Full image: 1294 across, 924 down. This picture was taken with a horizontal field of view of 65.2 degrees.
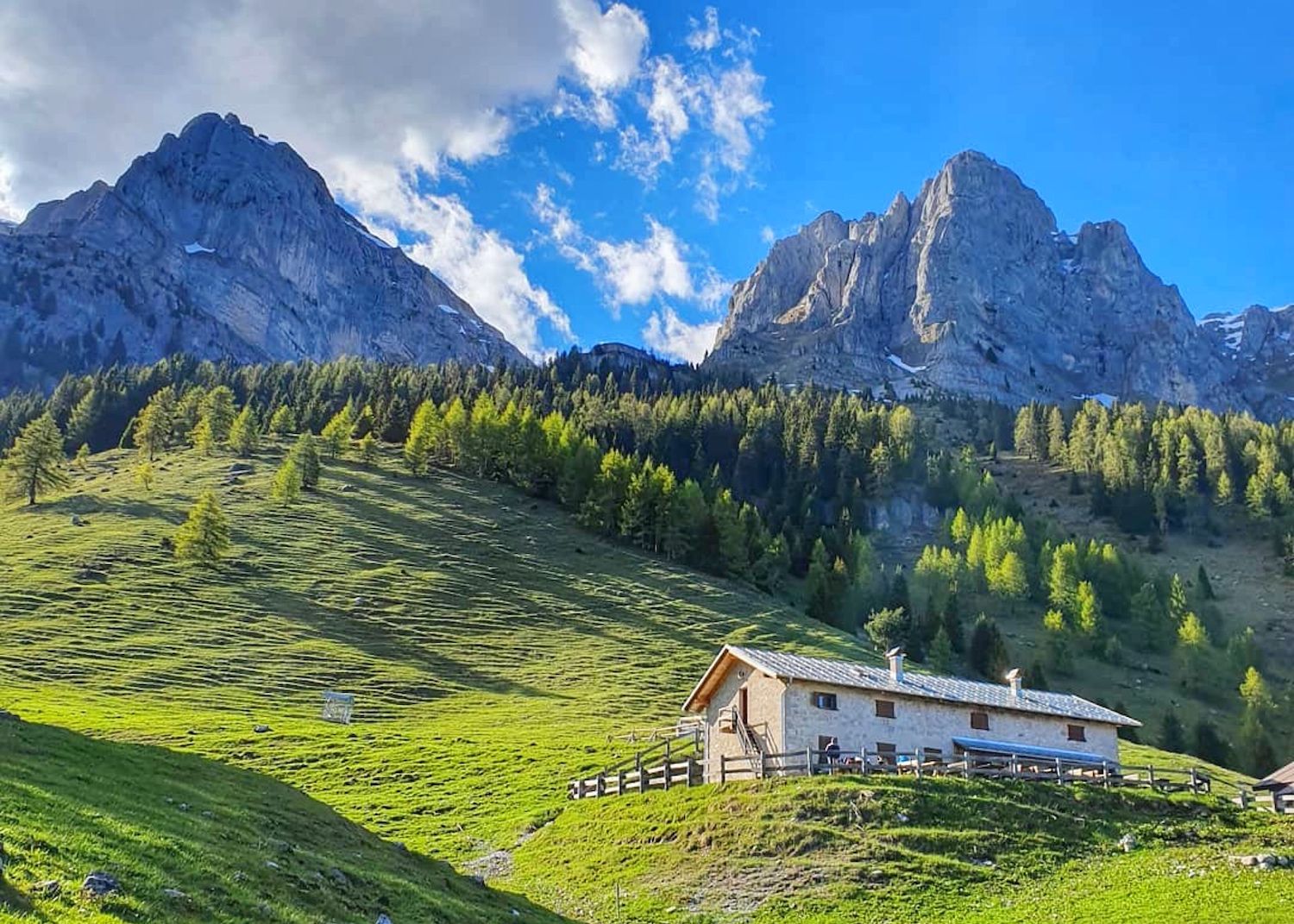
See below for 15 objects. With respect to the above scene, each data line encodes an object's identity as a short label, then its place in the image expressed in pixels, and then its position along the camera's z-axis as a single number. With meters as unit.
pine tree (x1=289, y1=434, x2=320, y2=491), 132.38
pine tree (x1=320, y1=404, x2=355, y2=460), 152.50
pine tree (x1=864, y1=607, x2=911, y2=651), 103.38
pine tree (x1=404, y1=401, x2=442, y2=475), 144.00
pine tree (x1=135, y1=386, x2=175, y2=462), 152.38
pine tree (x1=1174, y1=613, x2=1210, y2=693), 107.44
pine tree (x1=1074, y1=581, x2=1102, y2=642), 117.62
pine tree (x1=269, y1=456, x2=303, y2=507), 123.81
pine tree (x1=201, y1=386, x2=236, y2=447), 156.62
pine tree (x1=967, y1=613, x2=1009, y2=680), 101.62
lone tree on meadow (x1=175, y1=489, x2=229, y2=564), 101.06
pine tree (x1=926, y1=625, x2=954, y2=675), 100.75
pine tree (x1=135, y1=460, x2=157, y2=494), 128.62
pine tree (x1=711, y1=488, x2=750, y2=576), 120.88
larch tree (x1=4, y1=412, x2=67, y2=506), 122.31
